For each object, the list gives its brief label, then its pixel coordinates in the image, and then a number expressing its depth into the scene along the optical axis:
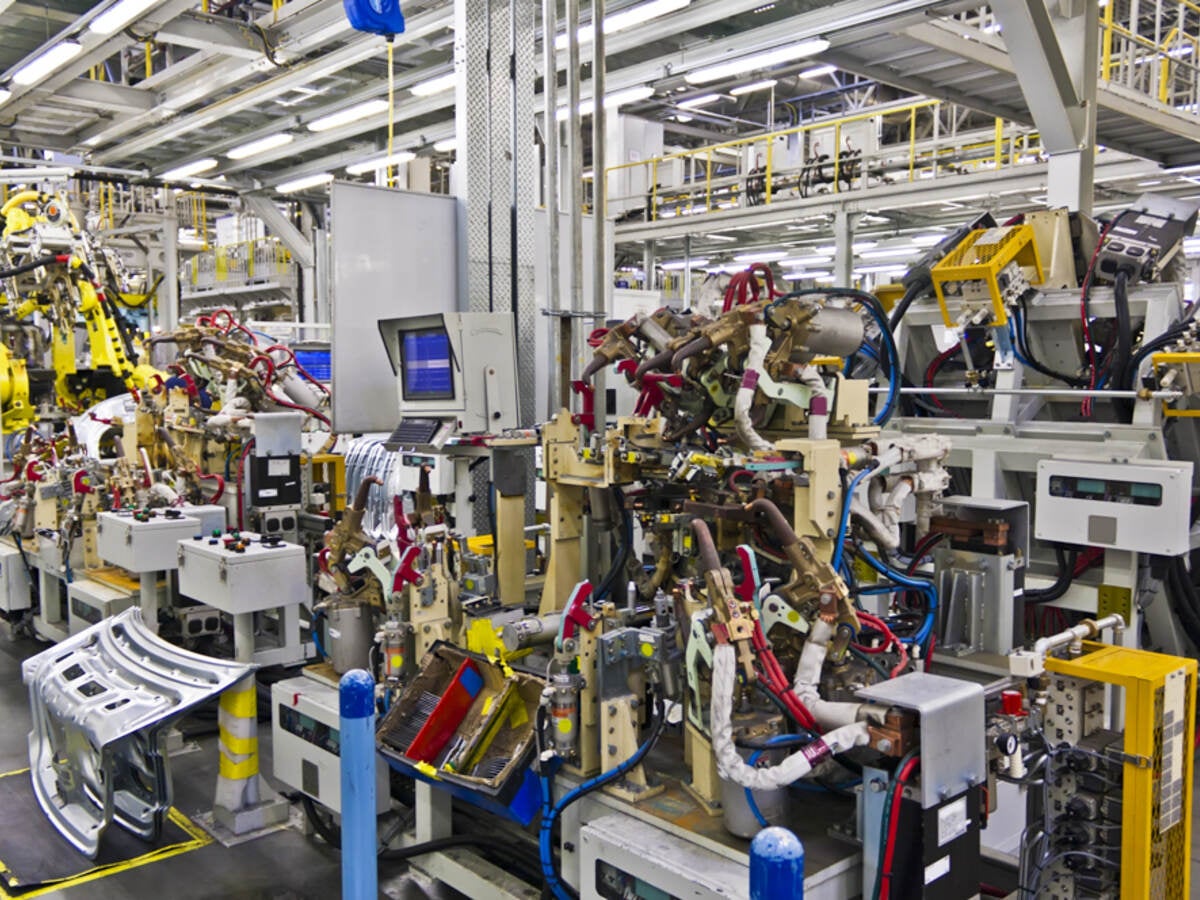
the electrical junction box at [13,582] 6.54
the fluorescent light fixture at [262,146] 10.32
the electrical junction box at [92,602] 5.19
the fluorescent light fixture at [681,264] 15.90
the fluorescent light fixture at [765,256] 14.29
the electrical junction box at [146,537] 4.71
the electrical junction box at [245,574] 3.92
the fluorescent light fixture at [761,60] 6.76
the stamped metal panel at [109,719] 3.56
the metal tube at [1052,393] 4.31
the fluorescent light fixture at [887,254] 13.63
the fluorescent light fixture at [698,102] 13.96
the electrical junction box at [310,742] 3.44
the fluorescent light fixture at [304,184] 11.60
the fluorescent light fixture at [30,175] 7.54
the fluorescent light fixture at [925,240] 12.52
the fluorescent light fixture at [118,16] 6.63
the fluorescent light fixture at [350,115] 9.26
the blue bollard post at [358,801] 2.50
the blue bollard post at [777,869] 1.71
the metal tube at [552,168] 4.40
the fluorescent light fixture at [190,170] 11.53
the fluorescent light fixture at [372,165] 10.64
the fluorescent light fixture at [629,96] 8.05
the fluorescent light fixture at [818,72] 13.64
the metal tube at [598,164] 4.34
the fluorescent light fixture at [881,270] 15.34
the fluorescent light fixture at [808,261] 14.62
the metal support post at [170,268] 13.85
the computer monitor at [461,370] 4.34
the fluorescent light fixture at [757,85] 11.53
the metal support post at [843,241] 9.39
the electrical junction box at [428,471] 4.23
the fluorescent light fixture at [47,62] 7.57
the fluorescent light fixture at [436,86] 8.27
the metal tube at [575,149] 4.20
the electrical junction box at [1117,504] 3.89
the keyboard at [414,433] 4.34
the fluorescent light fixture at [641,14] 6.24
